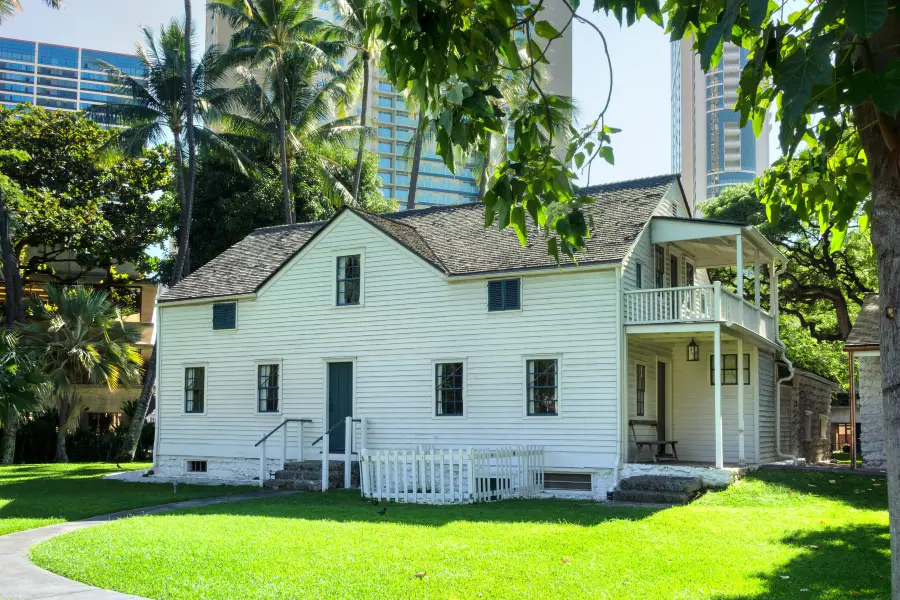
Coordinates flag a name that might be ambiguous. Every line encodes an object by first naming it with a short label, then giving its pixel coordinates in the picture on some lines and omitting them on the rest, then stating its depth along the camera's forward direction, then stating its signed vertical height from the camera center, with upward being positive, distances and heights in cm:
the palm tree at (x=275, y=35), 3481 +1338
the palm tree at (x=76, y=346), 2966 +116
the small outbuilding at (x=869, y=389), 2000 -11
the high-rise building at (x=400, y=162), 13038 +3474
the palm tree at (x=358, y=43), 3553 +1388
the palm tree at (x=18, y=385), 1334 -6
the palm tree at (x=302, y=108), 3616 +1114
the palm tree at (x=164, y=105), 3225 +1003
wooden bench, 1925 -132
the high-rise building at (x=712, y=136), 15688 +4388
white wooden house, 1836 +81
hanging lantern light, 2114 +76
